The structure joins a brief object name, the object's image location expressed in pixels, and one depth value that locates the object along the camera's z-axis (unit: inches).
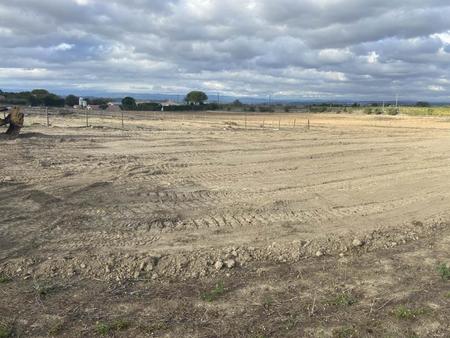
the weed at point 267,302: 219.6
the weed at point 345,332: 195.9
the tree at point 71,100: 3478.8
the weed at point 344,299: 223.6
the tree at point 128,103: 3221.0
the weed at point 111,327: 193.0
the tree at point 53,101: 3198.1
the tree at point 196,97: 4313.5
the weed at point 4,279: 237.1
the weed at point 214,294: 225.1
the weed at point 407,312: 213.6
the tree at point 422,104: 5527.6
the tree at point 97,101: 3699.3
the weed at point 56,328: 191.8
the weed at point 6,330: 188.6
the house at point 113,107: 3001.0
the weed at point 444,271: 262.7
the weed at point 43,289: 225.8
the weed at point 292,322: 200.4
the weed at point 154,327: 194.9
